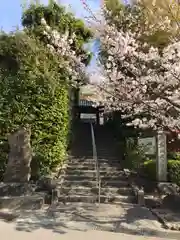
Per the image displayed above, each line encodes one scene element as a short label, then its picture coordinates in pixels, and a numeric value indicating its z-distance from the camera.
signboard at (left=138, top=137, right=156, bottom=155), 6.75
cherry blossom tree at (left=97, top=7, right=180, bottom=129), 4.36
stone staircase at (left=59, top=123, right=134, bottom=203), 5.61
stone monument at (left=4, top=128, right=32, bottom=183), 5.86
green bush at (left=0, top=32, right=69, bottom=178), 6.28
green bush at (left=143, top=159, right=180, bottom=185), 6.17
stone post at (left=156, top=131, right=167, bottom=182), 6.17
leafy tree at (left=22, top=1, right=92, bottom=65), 7.22
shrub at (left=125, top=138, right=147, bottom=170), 6.87
